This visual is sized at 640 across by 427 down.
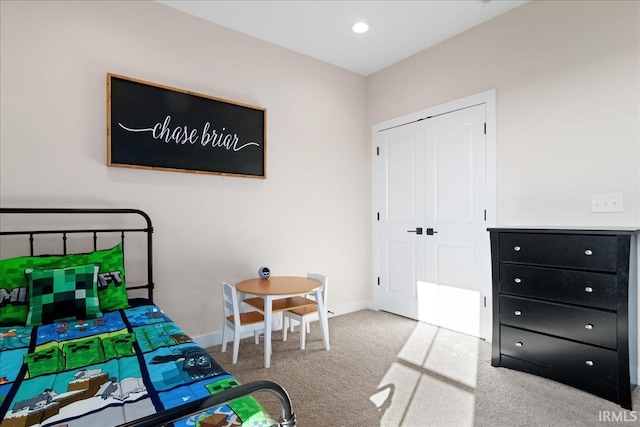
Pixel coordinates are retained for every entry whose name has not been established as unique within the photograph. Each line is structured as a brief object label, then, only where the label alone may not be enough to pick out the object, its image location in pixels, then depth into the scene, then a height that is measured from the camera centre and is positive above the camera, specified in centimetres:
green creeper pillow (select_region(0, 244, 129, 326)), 183 -36
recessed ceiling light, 305 +168
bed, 97 -55
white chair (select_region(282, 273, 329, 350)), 278 -80
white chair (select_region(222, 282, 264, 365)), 250 -80
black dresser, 196 -58
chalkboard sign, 253 +69
